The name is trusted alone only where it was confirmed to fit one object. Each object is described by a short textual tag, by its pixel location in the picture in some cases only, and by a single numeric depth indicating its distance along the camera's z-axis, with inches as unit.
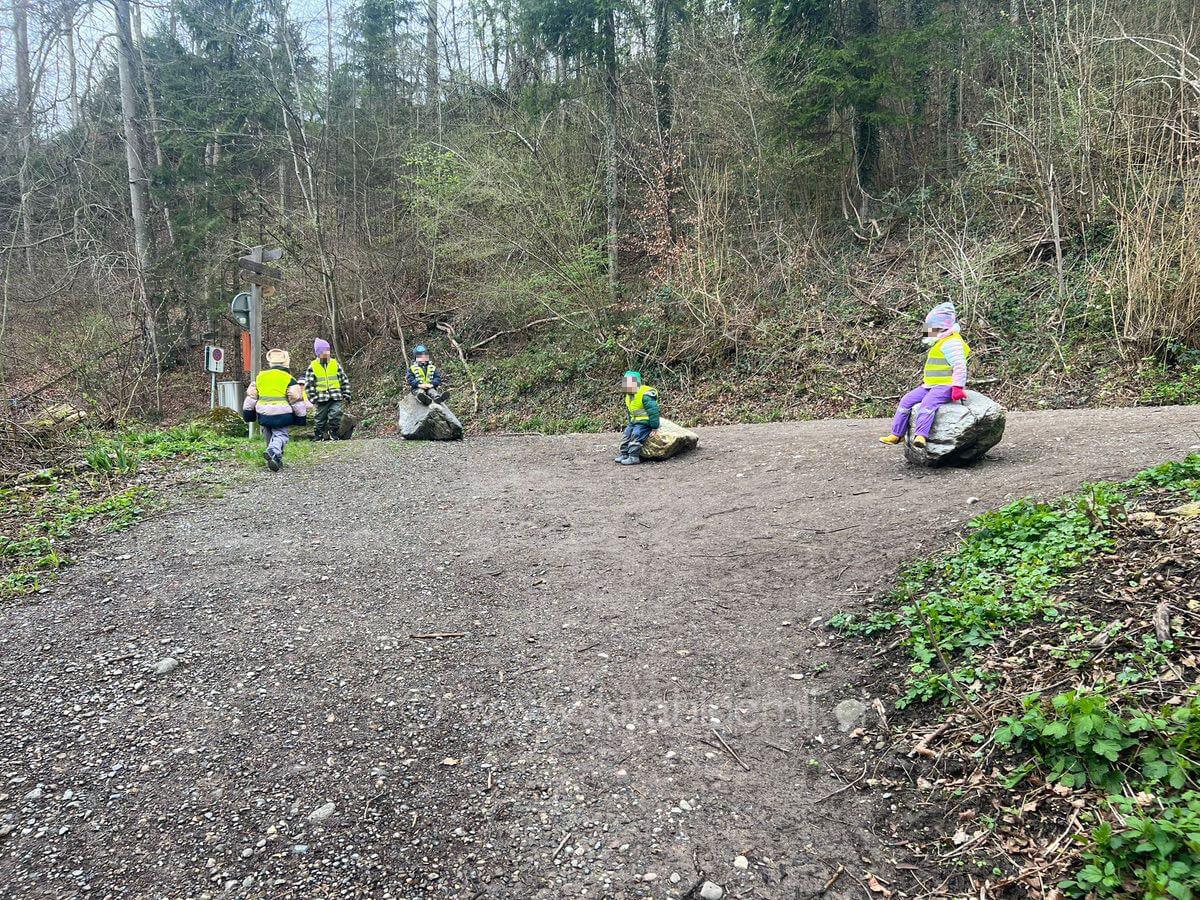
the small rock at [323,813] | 111.9
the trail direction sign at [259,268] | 401.7
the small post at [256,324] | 405.7
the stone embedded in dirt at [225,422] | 456.1
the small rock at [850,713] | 129.1
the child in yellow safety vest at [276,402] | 343.0
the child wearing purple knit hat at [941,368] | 255.1
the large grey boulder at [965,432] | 247.1
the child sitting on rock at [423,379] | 474.6
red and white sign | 516.4
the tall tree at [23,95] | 443.5
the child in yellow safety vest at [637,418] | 351.6
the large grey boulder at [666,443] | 359.3
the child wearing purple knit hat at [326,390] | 460.8
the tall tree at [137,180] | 617.0
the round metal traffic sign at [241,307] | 454.0
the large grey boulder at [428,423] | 460.1
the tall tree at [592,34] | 670.5
